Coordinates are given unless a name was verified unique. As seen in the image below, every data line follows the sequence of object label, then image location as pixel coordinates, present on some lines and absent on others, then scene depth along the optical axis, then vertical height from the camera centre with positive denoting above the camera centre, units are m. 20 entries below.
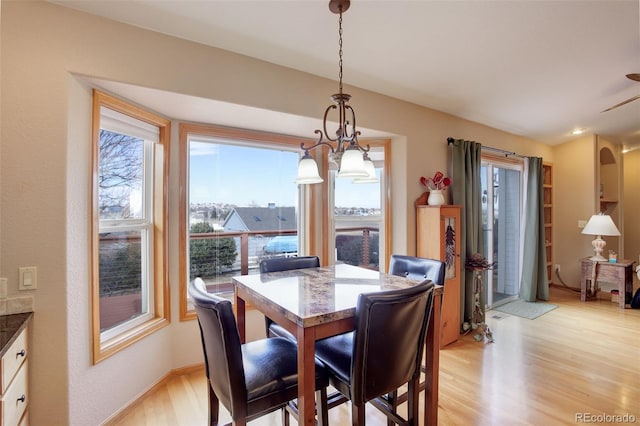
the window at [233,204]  2.64 +0.09
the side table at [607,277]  4.29 -0.94
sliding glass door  4.28 -0.20
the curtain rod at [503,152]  4.02 +0.85
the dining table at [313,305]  1.26 -0.43
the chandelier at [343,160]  1.59 +0.30
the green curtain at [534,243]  4.62 -0.47
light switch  1.54 -0.33
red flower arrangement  3.19 +0.33
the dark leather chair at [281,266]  2.09 -0.40
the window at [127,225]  1.93 -0.08
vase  3.14 +0.15
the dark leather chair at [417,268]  2.09 -0.41
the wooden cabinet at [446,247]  3.08 -0.36
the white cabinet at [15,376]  1.22 -0.72
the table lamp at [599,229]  4.25 -0.24
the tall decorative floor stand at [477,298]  3.38 -0.97
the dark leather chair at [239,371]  1.25 -0.73
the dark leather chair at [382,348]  1.31 -0.62
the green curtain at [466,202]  3.47 +0.12
